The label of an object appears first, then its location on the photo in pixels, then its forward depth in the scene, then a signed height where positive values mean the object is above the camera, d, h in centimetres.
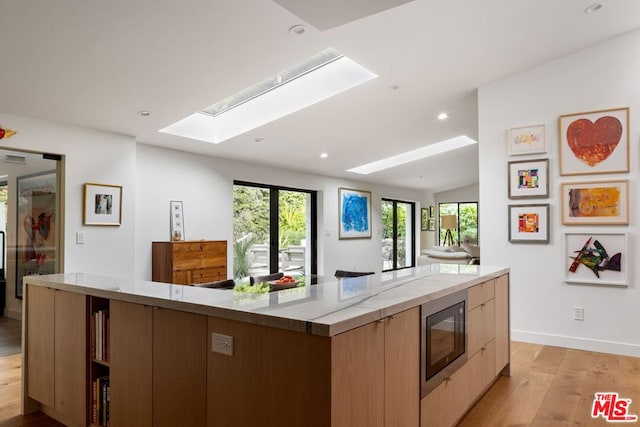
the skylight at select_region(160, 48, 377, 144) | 434 +139
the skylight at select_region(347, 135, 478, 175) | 750 +126
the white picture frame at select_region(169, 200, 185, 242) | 560 +2
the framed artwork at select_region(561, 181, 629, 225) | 402 +18
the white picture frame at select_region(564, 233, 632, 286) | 401 -33
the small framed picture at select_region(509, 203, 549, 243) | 437 -2
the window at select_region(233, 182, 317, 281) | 684 -15
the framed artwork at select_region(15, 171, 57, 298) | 434 -2
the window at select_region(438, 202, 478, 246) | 1270 +6
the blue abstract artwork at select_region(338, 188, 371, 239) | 886 +17
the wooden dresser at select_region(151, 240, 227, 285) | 512 -49
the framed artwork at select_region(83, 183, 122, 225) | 439 +19
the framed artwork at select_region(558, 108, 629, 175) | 403 +76
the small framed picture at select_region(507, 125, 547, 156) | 440 +84
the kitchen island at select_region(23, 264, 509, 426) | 145 -54
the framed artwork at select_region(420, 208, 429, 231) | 1237 +7
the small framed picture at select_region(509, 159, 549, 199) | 438 +44
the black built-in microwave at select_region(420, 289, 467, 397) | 201 -60
